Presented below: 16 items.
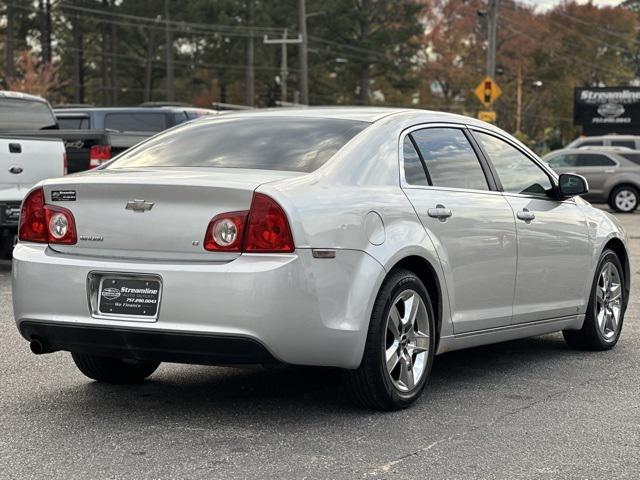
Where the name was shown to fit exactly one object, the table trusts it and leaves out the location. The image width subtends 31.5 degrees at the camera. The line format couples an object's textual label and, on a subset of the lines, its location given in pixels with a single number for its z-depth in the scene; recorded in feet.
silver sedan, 17.16
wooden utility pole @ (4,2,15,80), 224.12
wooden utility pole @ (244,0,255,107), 227.40
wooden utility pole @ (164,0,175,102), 236.43
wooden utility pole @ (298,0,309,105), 144.15
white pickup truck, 40.45
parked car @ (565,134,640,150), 111.45
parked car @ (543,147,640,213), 93.20
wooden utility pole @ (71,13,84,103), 235.40
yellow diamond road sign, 108.27
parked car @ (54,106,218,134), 64.34
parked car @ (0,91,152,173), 46.93
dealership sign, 177.37
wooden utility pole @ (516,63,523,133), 234.79
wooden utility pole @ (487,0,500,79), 118.73
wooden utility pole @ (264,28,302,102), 174.09
